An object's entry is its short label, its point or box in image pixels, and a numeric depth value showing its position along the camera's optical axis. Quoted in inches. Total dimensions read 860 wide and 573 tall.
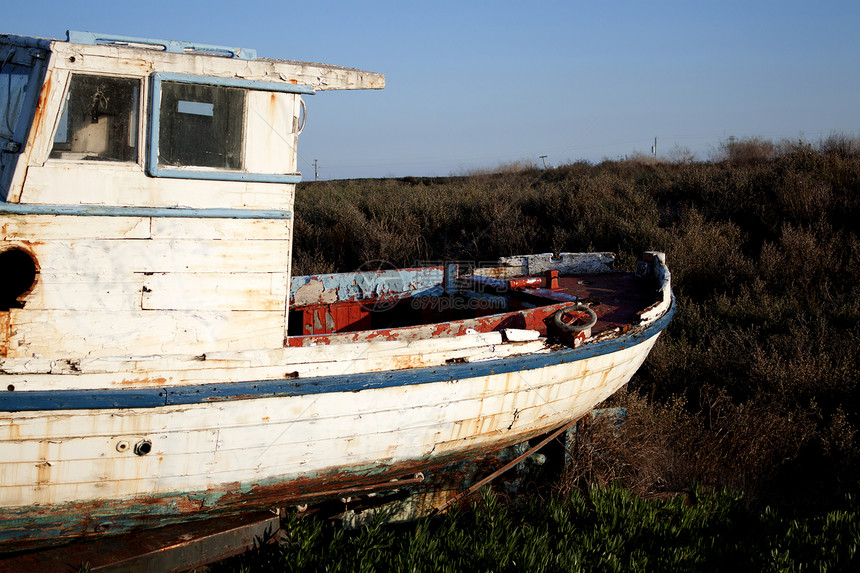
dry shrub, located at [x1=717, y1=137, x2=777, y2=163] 631.2
